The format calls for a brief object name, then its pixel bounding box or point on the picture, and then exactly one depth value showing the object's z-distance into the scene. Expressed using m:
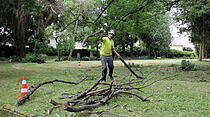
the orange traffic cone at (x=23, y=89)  4.86
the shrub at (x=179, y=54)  43.16
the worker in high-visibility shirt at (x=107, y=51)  7.16
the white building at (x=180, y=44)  67.62
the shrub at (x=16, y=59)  23.68
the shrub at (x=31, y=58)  22.09
